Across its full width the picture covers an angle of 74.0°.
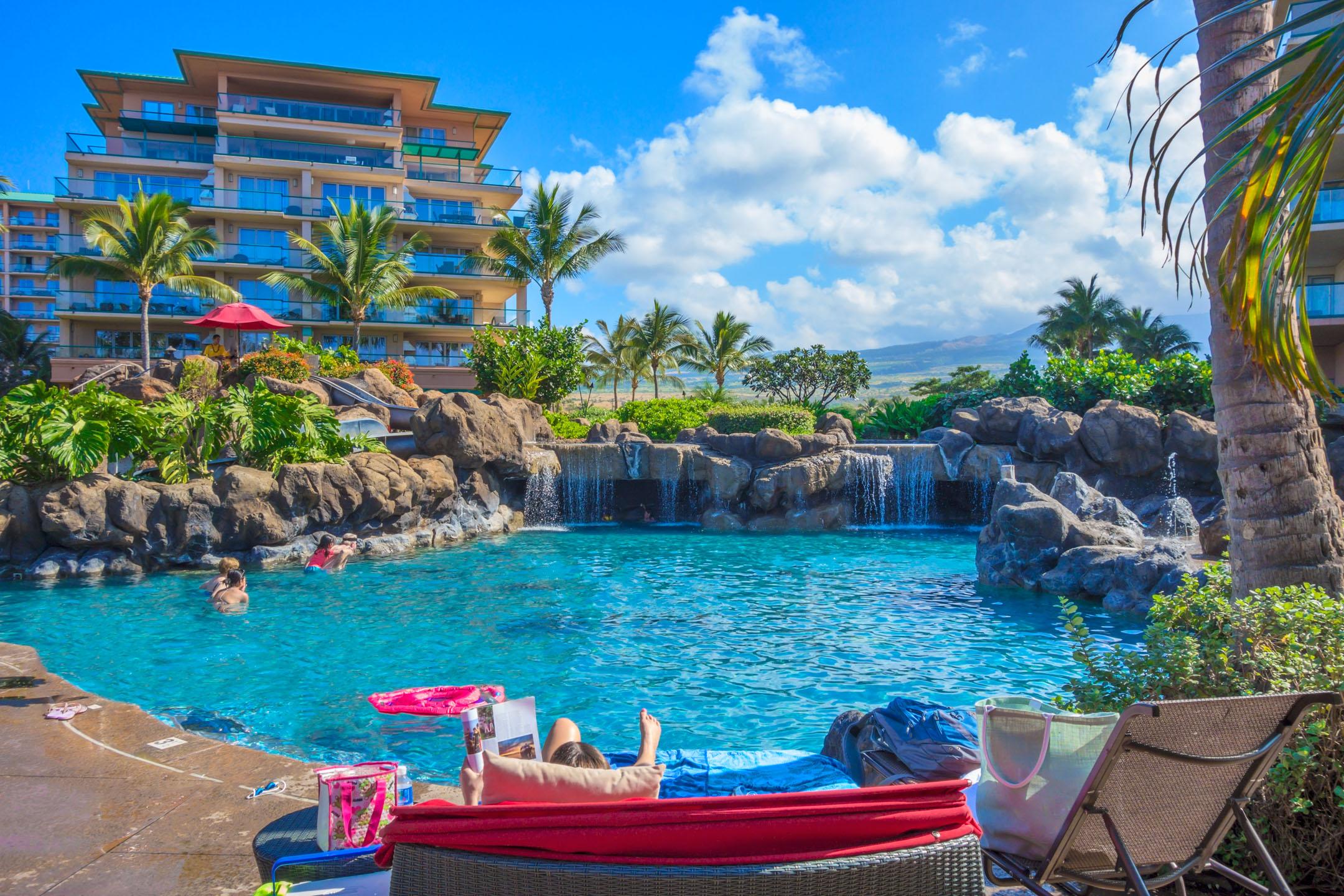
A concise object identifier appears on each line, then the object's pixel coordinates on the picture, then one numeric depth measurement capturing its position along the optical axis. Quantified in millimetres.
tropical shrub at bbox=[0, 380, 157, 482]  14023
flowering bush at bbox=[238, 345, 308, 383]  25203
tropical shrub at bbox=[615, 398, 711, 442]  27016
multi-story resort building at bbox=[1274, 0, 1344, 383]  22203
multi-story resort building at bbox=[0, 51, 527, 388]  38188
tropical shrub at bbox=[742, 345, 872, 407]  43250
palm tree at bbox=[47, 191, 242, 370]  30938
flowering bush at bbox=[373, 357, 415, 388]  29672
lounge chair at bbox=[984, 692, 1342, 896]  2555
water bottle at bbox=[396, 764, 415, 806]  2981
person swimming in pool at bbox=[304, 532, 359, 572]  14258
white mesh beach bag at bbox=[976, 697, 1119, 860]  2805
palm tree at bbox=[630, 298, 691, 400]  46438
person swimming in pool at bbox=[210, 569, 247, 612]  11305
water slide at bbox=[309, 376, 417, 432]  23391
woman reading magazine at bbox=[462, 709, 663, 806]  2746
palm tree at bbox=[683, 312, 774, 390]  47688
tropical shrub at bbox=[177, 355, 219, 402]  23906
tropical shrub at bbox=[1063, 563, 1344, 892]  3127
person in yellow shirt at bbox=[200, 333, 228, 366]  28053
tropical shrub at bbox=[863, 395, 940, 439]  27469
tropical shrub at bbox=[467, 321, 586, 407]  29703
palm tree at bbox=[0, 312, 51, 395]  43719
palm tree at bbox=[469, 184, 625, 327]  37281
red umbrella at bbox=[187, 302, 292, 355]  25609
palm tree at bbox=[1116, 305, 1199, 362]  50250
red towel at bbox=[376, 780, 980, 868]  2051
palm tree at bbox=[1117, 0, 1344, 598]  3023
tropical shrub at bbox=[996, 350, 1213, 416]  23828
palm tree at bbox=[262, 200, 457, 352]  34281
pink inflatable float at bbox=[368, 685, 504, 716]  6176
